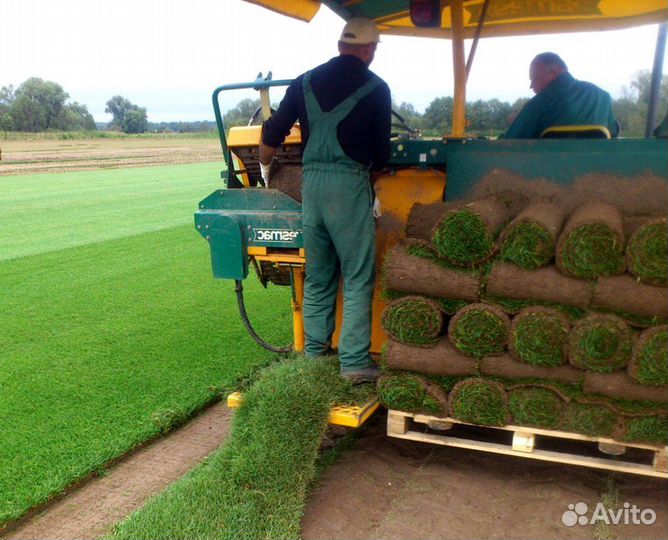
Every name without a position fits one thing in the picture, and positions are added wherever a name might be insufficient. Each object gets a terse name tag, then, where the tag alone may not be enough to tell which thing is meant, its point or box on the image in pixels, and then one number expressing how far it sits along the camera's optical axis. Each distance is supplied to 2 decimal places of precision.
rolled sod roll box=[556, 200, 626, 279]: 2.82
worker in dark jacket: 3.73
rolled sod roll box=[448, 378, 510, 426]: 3.12
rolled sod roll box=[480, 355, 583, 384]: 2.98
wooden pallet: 2.98
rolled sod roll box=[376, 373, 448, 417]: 3.26
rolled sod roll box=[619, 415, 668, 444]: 2.88
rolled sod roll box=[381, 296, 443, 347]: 3.21
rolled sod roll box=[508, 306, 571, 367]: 2.92
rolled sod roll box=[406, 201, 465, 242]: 3.50
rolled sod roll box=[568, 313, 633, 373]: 2.83
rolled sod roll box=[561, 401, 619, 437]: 2.95
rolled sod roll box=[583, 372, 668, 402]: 2.84
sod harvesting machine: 3.09
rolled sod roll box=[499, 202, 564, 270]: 2.93
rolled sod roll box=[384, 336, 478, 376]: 3.17
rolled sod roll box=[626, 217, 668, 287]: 2.75
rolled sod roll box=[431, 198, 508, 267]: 3.04
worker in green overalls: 3.43
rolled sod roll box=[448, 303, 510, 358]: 3.04
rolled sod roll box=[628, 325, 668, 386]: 2.77
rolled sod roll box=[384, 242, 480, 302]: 3.11
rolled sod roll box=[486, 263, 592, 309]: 2.90
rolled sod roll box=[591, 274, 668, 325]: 2.78
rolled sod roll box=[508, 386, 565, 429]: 3.03
